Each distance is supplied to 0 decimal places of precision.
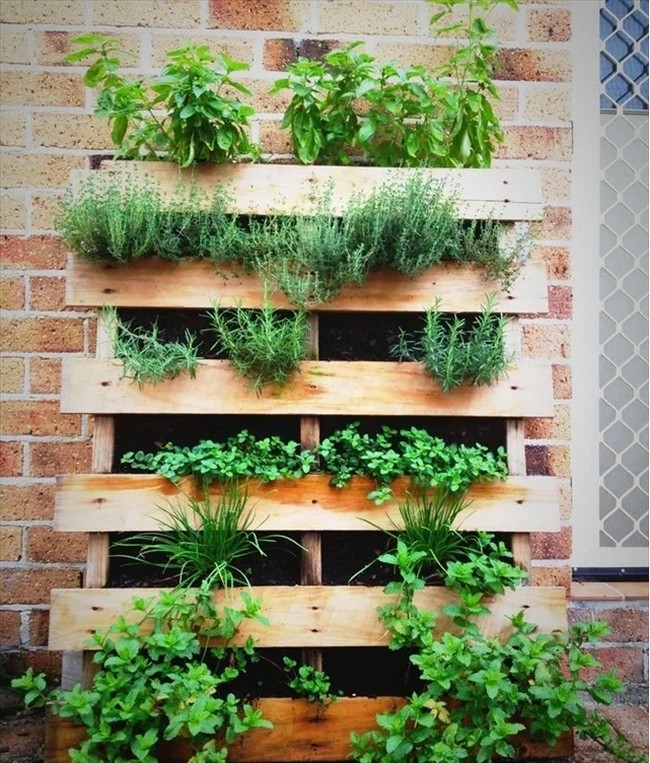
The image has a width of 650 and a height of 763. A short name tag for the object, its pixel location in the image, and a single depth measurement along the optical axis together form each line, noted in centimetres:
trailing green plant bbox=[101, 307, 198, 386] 193
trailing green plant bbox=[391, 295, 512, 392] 196
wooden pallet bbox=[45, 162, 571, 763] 191
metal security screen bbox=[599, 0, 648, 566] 258
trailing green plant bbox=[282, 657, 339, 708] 189
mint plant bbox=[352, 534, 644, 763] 176
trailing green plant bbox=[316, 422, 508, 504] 195
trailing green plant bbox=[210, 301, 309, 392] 192
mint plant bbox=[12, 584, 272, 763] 172
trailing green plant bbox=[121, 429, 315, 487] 192
